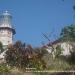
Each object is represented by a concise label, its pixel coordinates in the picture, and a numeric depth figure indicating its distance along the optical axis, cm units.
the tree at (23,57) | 1997
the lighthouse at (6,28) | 5984
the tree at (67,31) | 3857
